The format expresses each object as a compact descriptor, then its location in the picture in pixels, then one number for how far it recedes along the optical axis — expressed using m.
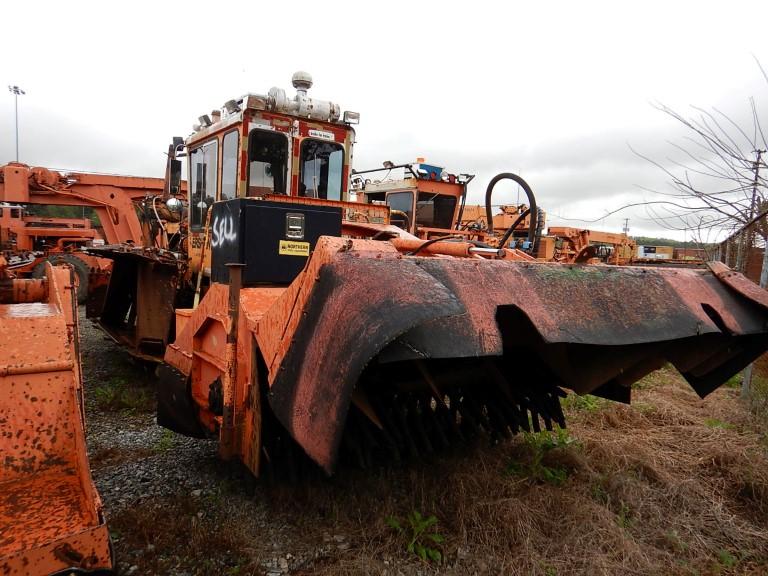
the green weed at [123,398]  4.74
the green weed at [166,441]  3.83
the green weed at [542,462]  3.36
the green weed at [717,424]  4.39
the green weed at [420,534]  2.59
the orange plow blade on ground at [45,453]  1.61
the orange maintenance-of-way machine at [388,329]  1.82
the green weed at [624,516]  2.91
